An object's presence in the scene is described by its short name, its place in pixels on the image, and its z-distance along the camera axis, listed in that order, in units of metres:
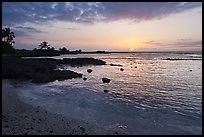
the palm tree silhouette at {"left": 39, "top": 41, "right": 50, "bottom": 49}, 91.76
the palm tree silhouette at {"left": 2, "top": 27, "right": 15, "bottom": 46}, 55.68
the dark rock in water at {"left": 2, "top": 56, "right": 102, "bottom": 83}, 19.18
